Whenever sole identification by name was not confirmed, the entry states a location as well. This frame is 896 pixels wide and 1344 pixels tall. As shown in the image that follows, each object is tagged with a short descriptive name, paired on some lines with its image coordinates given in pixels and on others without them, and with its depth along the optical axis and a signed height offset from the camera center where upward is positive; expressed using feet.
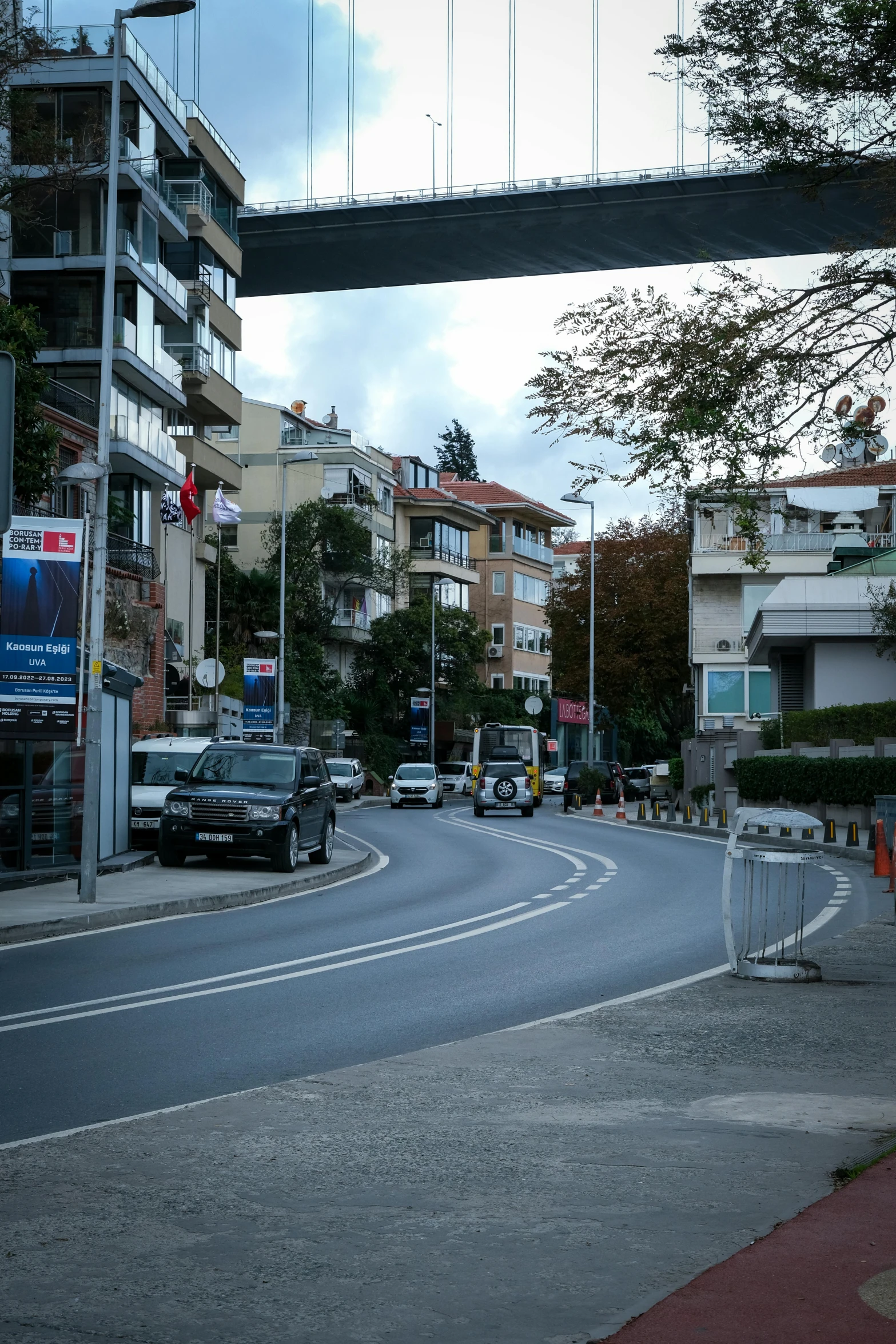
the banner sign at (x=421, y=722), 288.41 +3.47
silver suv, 178.29 -5.12
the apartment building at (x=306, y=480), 270.46 +44.41
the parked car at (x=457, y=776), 279.69 -5.66
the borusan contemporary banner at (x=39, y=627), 65.67 +4.43
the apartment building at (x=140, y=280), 153.17 +43.89
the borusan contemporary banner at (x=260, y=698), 151.53 +4.12
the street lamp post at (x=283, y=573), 177.68 +19.27
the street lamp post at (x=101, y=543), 61.72 +7.84
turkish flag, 154.61 +22.44
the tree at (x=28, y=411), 84.58 +16.89
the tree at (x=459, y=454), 453.99 +78.14
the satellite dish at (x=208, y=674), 155.33 +6.23
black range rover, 80.43 -3.22
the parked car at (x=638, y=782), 243.40 -5.68
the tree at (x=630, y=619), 246.47 +18.34
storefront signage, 226.38 +4.24
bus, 226.99 +0.22
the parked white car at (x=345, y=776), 221.87 -4.55
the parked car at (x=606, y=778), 221.66 -4.71
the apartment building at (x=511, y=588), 363.56 +34.02
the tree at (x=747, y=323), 44.62 +11.33
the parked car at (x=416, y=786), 209.97 -5.44
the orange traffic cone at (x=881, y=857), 80.74 -5.45
